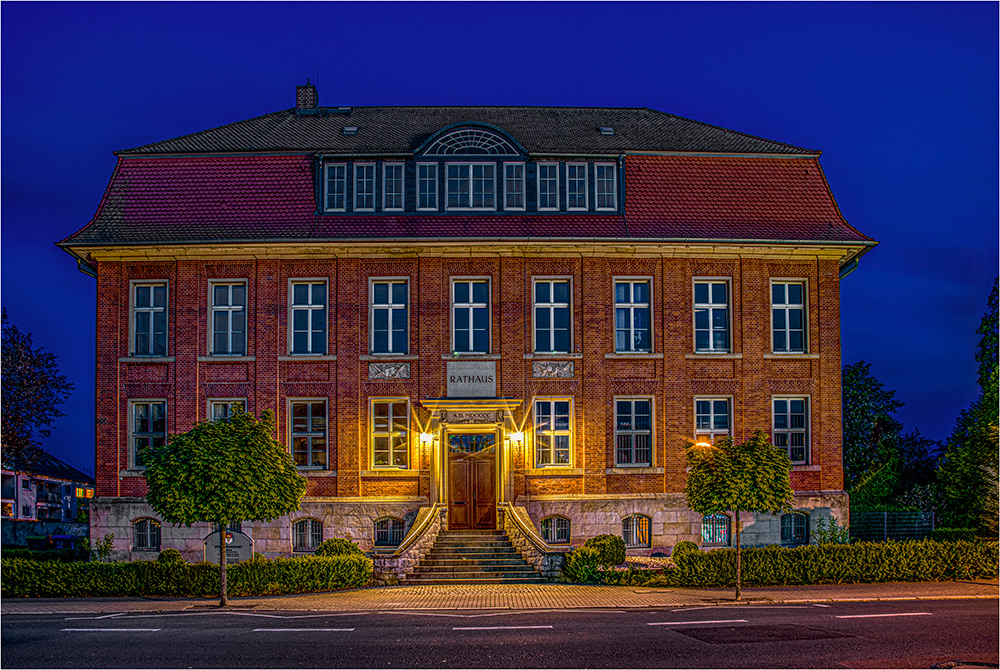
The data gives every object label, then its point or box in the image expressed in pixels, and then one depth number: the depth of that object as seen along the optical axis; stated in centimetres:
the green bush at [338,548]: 2658
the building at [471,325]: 2925
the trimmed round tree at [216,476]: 2134
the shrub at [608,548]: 2521
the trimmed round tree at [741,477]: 2255
